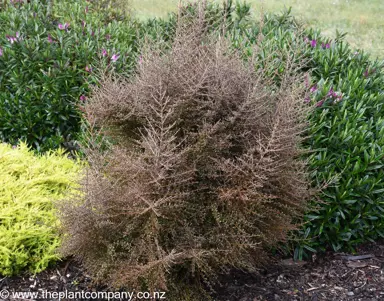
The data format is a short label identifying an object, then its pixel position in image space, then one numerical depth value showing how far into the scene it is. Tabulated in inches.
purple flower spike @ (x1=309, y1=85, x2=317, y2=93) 141.2
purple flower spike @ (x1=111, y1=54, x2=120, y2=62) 165.6
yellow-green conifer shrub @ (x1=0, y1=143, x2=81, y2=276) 118.0
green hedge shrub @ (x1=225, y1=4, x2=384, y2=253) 130.6
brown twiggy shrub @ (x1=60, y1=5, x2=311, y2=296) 100.7
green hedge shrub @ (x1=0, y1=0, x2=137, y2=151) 170.4
